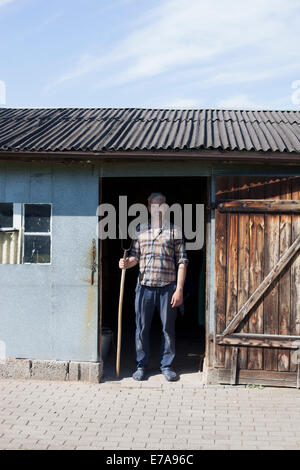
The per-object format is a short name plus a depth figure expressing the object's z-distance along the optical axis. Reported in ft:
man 22.81
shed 22.12
